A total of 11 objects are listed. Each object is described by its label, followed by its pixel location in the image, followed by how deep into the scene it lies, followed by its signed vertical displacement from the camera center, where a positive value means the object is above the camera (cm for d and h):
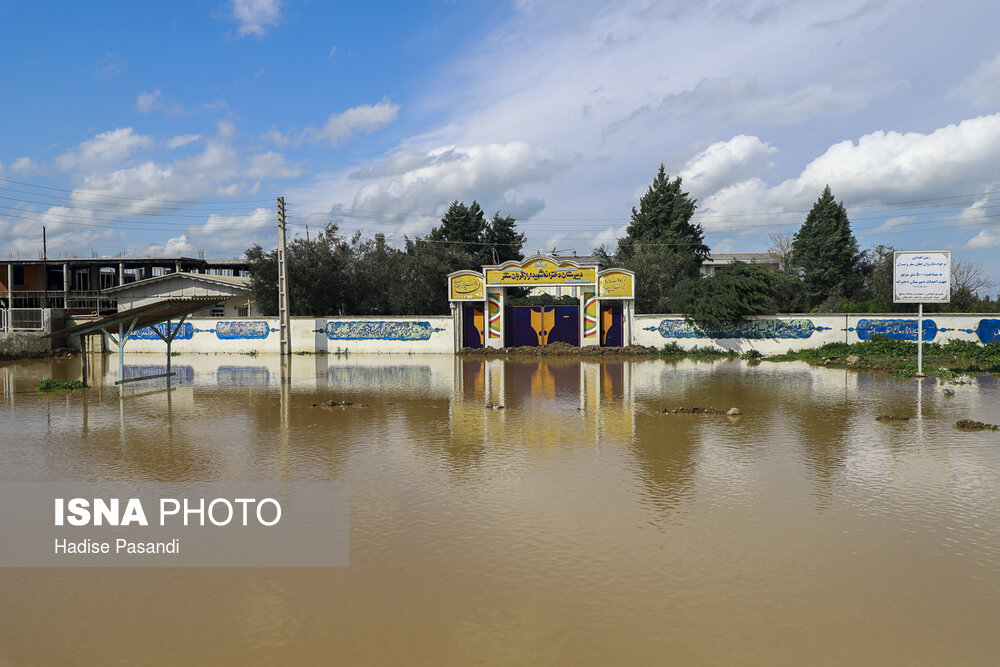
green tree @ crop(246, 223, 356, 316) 4041 +234
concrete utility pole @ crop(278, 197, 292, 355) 3275 +93
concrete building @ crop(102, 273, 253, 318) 4428 +184
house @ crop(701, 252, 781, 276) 9272 +743
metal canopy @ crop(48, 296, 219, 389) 1798 +4
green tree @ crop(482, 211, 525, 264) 6031 +697
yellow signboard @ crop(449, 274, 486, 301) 3253 +122
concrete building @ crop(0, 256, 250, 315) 5797 +386
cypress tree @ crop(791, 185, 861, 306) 5738 +456
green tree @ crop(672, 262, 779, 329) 3034 +59
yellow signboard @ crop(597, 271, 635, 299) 3183 +121
